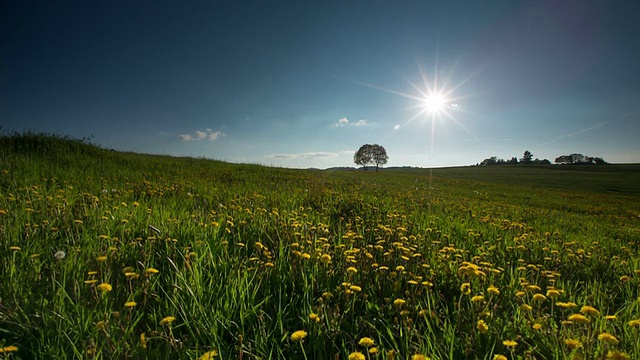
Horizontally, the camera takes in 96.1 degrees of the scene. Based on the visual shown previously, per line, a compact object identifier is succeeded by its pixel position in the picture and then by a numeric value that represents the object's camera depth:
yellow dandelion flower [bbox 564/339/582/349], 1.46
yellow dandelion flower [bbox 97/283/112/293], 1.61
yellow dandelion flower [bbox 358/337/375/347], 1.47
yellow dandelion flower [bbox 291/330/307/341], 1.46
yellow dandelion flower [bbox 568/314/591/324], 1.58
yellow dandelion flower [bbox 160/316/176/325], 1.53
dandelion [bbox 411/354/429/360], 1.34
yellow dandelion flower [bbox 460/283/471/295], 2.11
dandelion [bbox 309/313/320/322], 1.68
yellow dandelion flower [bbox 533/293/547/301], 1.88
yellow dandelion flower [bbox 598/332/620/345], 1.44
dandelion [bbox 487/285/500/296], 1.91
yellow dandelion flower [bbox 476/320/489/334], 1.66
